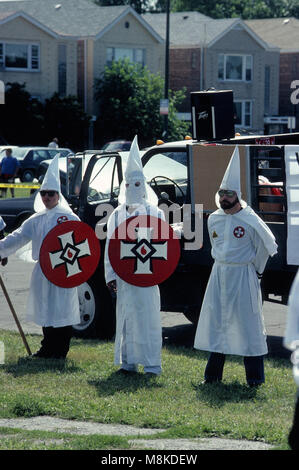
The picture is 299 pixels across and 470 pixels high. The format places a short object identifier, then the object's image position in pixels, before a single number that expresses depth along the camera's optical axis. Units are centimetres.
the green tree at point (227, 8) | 9162
